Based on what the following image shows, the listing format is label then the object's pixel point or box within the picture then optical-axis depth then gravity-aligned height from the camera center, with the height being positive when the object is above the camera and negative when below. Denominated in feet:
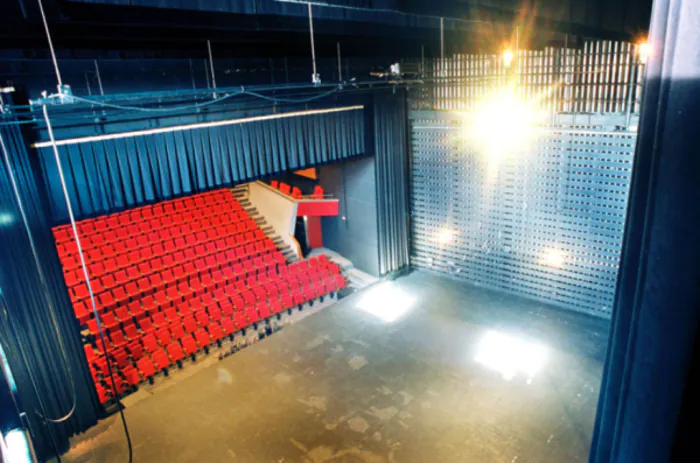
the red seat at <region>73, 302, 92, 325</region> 34.07 -14.83
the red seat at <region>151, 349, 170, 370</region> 30.60 -16.68
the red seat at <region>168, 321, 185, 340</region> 32.96 -16.03
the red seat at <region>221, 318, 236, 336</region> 34.27 -16.60
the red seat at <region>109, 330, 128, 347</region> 31.81 -15.76
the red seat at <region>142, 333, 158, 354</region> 32.07 -16.32
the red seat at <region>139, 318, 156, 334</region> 33.61 -15.91
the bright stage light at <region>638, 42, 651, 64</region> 27.79 +1.08
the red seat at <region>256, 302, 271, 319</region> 36.50 -16.57
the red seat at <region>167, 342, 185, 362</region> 31.19 -16.51
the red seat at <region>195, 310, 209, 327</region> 34.55 -16.02
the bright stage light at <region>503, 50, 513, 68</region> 33.82 +1.52
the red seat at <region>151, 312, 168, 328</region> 34.37 -15.84
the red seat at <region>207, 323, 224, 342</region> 33.53 -16.55
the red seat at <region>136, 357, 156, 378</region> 29.86 -16.63
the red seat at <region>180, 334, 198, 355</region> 32.04 -16.57
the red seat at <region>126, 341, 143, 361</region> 31.04 -16.14
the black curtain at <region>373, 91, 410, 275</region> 39.86 -8.16
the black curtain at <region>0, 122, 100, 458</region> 22.57 -10.51
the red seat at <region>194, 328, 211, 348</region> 32.68 -16.45
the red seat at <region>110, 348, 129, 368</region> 30.09 -16.06
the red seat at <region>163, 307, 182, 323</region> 34.52 -15.85
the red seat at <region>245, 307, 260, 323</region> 35.73 -16.51
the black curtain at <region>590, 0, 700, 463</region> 4.78 -2.07
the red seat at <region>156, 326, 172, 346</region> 32.19 -16.00
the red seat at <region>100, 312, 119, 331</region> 33.14 -15.27
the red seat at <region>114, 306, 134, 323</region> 34.06 -15.39
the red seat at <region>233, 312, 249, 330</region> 34.94 -16.50
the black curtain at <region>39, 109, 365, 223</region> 26.27 -3.87
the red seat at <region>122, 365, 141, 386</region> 29.17 -16.70
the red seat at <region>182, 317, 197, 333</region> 33.90 -16.10
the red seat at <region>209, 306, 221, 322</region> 35.42 -16.12
